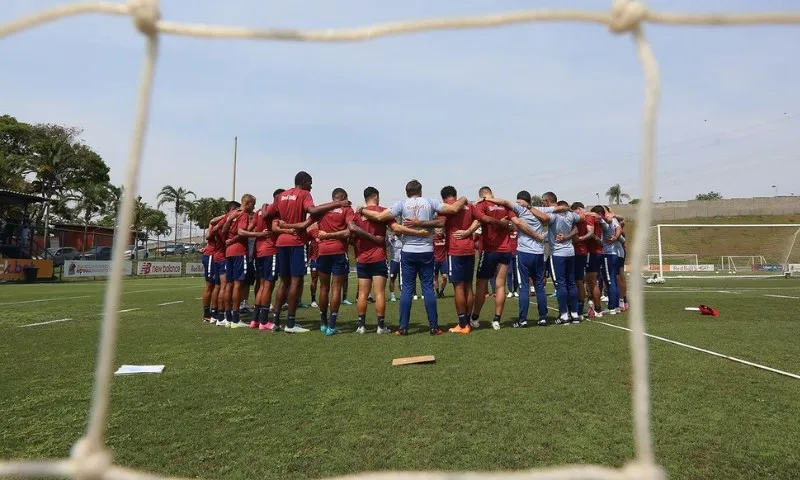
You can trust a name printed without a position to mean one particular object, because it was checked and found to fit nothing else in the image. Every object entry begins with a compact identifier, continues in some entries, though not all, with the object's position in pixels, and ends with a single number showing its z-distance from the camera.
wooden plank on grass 4.22
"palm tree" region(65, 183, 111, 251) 44.16
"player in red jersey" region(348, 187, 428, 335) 6.18
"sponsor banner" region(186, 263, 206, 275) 31.40
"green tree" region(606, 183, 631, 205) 80.88
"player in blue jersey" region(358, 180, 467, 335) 6.07
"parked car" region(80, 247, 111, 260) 30.80
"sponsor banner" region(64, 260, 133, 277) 24.02
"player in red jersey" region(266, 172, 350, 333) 6.25
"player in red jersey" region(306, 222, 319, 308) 7.97
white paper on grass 4.06
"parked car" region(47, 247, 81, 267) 25.92
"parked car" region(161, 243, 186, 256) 49.07
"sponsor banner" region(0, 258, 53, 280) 21.88
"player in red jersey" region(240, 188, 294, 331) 6.75
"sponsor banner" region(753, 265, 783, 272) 32.19
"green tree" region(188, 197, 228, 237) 63.67
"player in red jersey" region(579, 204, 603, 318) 7.73
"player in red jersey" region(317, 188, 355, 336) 6.28
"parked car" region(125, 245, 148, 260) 33.55
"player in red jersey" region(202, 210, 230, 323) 7.44
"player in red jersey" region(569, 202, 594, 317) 7.34
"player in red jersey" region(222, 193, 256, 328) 6.97
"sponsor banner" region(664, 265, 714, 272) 33.94
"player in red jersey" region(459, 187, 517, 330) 6.51
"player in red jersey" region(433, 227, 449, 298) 9.90
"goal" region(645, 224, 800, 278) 29.62
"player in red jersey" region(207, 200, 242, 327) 7.08
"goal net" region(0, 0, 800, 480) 1.21
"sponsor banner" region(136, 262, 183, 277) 27.42
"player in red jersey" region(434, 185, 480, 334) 6.22
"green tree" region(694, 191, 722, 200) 86.50
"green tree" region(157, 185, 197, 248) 56.16
